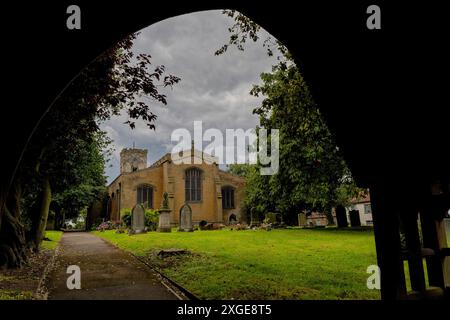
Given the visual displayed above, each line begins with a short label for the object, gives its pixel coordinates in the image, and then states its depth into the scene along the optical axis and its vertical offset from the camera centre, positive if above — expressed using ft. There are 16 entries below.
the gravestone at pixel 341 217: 83.10 -2.87
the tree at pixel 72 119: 23.50 +8.24
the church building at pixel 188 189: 138.82 +10.41
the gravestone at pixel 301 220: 100.44 -3.95
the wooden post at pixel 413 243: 8.93 -1.12
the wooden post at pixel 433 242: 9.23 -1.16
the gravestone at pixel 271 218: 95.86 -2.84
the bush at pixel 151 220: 92.59 -2.15
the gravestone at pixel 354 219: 84.02 -3.56
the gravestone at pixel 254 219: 96.47 -3.16
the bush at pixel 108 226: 114.93 -4.14
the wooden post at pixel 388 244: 8.79 -1.11
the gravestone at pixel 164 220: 82.17 -1.98
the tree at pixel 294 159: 31.09 +9.90
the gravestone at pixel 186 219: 84.43 -1.99
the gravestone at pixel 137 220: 80.40 -1.64
